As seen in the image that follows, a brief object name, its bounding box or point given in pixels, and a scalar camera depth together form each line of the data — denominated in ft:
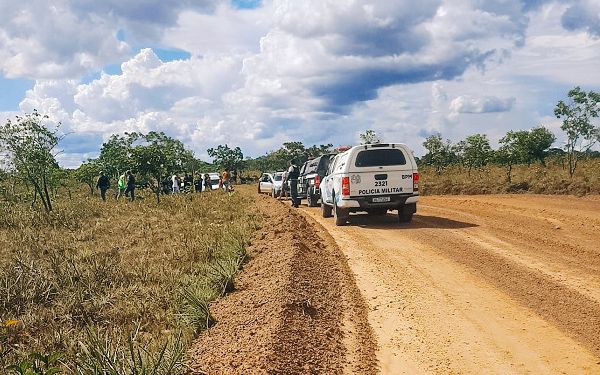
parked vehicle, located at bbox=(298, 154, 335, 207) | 64.95
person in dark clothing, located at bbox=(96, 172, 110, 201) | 88.48
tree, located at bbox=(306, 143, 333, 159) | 300.36
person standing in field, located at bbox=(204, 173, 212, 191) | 127.24
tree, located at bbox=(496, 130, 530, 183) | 95.86
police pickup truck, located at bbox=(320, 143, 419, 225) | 42.65
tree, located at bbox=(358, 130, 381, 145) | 139.80
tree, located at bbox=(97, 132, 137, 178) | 149.93
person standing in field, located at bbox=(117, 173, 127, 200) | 94.07
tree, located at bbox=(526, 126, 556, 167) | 105.81
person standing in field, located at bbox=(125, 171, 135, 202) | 87.47
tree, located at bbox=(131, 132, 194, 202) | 90.63
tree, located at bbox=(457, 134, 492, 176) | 115.65
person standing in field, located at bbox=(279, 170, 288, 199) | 89.71
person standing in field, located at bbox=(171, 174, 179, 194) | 103.45
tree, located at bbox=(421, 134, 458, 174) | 127.65
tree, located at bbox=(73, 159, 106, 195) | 151.64
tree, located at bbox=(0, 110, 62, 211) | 65.16
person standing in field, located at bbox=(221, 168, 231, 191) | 106.87
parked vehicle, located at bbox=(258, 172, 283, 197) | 101.09
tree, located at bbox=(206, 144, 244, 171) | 291.17
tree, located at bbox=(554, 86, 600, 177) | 76.23
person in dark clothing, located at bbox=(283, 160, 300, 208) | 71.31
